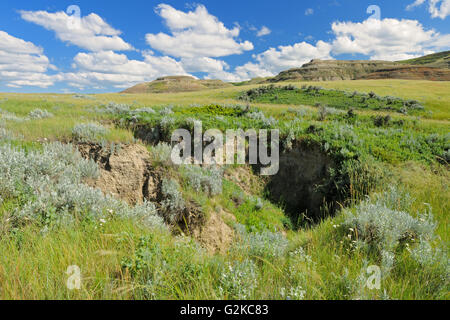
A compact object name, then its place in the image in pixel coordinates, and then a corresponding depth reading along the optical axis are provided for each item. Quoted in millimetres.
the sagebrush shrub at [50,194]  3551
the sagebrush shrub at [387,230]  3133
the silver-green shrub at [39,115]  11691
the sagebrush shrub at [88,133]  7339
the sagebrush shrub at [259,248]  3303
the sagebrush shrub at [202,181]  6508
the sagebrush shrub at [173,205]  5664
